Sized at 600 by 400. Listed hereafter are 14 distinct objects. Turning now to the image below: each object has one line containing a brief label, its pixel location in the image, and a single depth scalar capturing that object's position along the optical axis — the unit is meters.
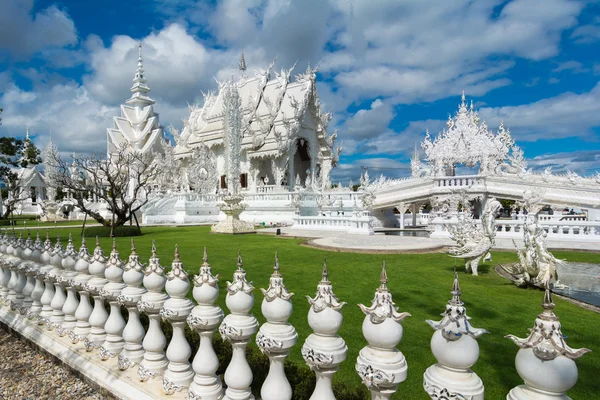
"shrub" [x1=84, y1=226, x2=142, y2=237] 17.14
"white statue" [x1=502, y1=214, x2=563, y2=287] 6.31
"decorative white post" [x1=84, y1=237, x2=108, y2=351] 3.61
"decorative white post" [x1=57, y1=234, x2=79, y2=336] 4.07
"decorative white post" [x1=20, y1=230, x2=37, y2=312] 4.85
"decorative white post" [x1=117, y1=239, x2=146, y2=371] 3.17
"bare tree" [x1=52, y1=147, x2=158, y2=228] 18.08
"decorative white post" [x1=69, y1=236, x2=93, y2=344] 3.87
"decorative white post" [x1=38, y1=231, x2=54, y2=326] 4.52
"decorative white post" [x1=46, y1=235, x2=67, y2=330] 4.27
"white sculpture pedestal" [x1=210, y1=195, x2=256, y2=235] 17.94
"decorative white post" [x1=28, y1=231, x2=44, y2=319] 4.71
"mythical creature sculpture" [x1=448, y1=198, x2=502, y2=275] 7.88
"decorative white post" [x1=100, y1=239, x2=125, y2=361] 3.42
